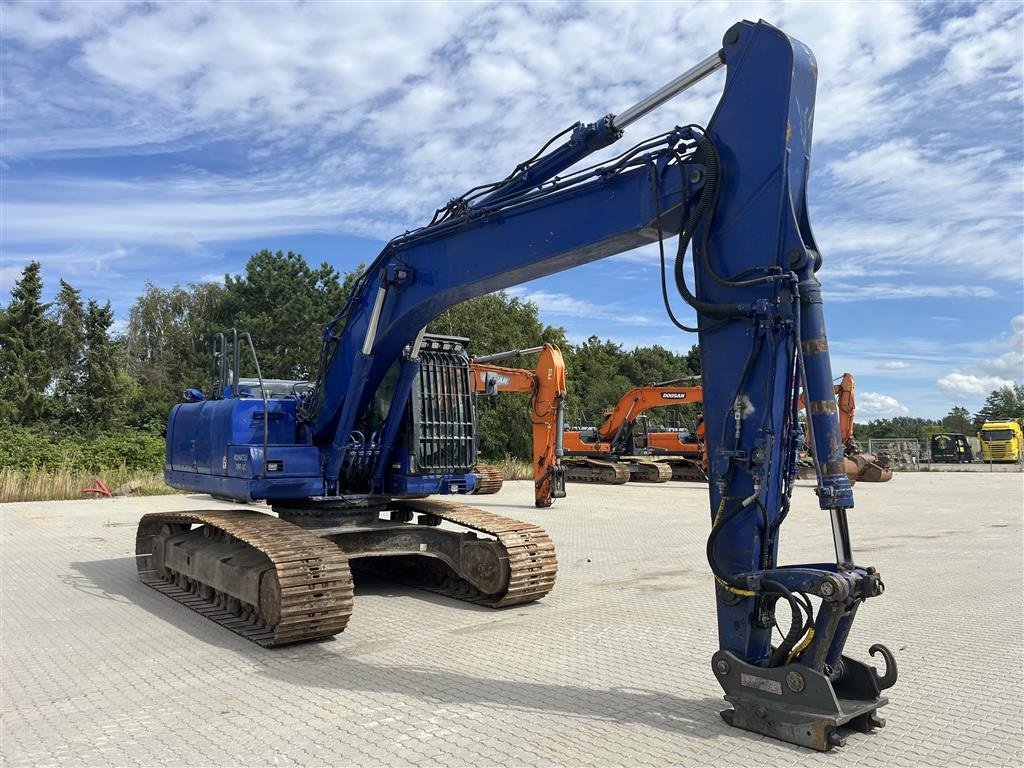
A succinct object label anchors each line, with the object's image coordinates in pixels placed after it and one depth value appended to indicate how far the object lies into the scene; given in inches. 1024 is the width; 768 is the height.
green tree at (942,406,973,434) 3326.8
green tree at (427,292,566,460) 1587.1
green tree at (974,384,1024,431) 3093.0
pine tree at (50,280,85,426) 1345.0
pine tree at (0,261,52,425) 1241.4
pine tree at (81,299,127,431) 1347.2
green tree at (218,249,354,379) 1518.2
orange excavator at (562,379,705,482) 1064.2
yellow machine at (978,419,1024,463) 1796.3
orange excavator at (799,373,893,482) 942.4
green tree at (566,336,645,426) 2226.9
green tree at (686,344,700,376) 2667.3
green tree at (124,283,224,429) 1758.1
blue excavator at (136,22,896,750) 188.5
